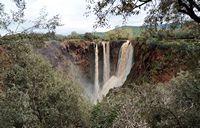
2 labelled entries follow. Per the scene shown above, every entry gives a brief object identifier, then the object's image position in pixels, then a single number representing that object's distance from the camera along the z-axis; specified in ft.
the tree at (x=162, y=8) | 12.04
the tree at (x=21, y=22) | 16.96
